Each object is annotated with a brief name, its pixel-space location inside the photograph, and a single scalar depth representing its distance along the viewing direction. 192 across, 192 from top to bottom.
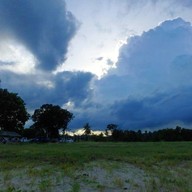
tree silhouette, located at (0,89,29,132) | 49.93
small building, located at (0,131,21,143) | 59.13
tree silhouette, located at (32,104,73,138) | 65.63
